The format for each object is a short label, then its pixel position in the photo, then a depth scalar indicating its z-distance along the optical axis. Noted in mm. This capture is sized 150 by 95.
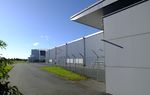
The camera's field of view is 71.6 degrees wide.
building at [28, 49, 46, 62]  53876
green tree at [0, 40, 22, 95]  1657
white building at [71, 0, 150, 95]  5123
